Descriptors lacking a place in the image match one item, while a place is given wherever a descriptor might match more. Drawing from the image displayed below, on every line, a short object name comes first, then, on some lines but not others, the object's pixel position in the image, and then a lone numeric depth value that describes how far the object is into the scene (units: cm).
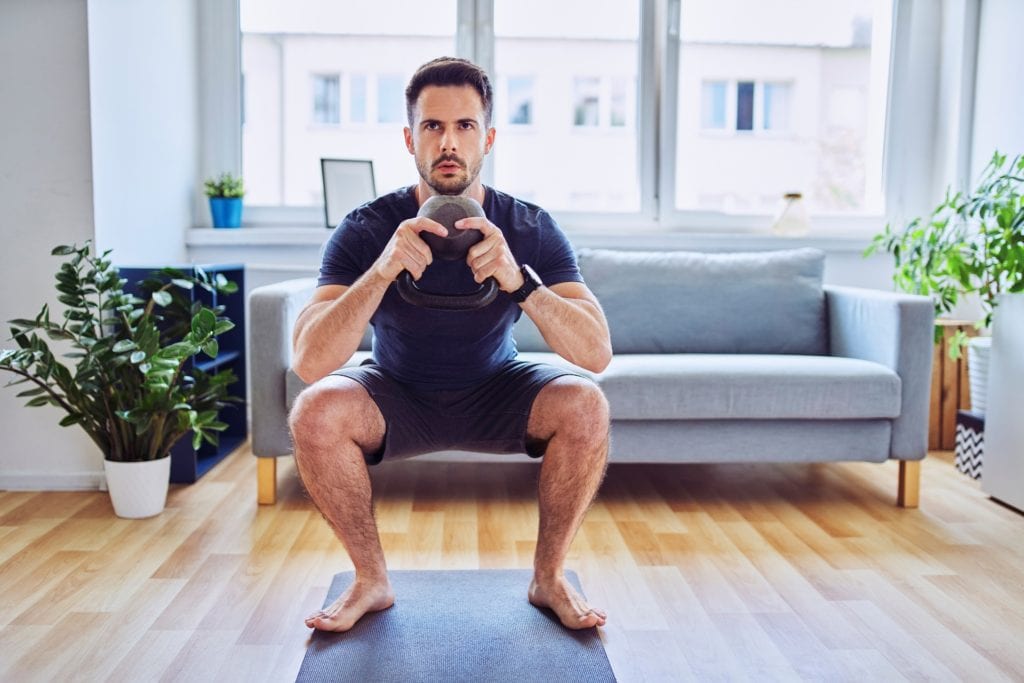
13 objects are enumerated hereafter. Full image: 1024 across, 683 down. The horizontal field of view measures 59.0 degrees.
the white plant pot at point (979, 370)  312
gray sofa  263
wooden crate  342
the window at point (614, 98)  373
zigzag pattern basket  304
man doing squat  179
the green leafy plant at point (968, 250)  271
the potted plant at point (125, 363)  241
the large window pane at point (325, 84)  372
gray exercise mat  162
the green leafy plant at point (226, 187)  356
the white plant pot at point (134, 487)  251
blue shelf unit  288
